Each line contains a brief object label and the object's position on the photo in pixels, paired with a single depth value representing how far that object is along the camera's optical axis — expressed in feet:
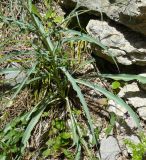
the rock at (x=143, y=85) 7.95
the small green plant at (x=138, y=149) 7.19
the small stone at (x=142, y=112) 7.92
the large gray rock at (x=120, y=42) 7.70
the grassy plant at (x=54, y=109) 7.44
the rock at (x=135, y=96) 7.95
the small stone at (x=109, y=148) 7.68
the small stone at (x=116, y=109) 8.14
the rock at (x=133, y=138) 7.71
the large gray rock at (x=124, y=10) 6.96
